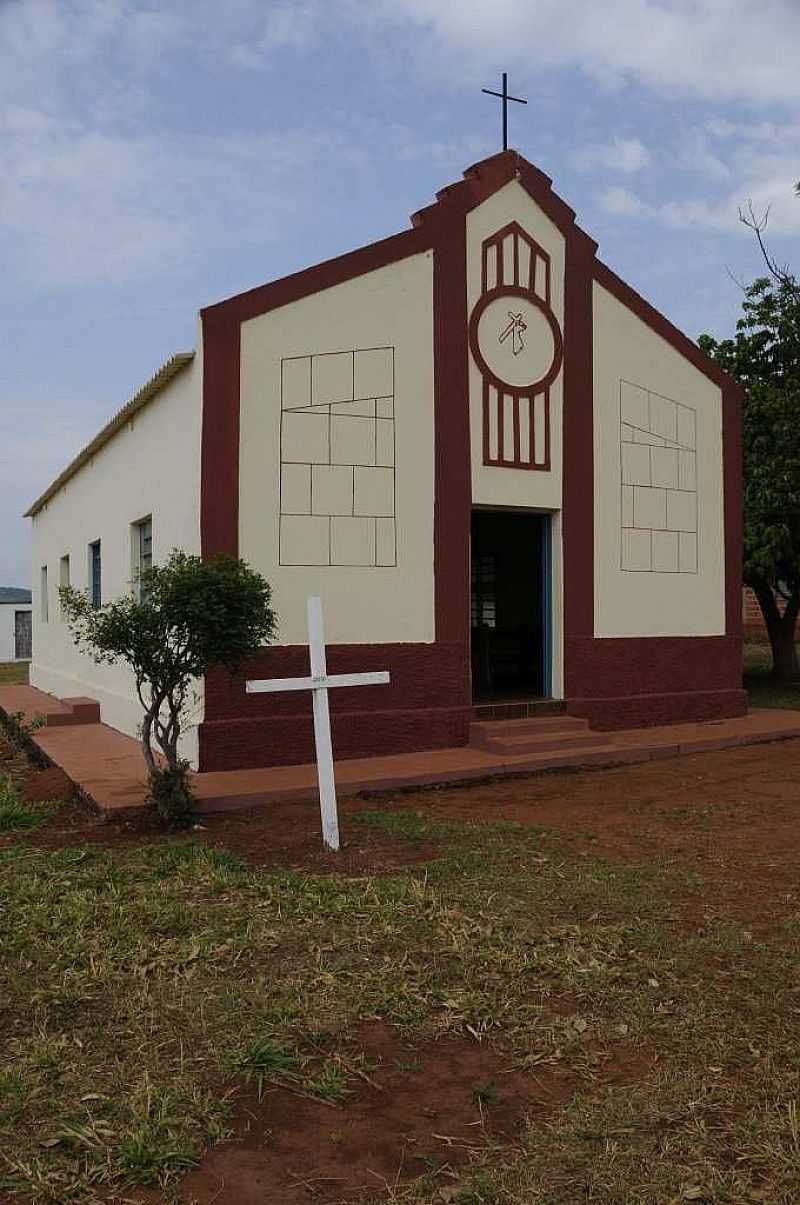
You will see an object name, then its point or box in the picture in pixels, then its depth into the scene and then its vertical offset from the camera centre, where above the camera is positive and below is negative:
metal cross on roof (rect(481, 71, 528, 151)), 10.64 +5.57
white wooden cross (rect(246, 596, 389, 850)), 6.09 -0.43
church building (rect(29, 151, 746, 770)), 8.65 +1.42
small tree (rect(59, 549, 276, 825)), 6.34 -0.05
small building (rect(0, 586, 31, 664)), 34.41 -0.33
